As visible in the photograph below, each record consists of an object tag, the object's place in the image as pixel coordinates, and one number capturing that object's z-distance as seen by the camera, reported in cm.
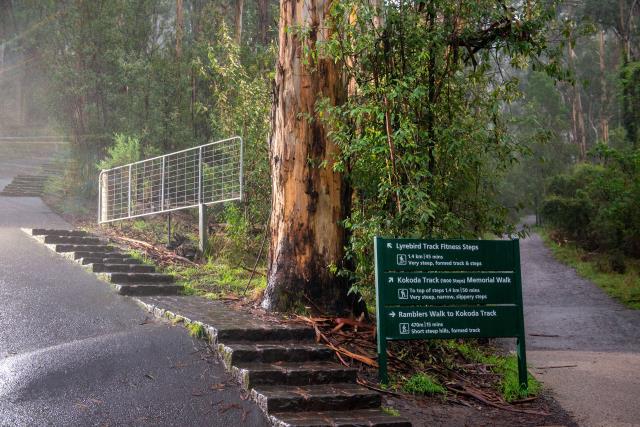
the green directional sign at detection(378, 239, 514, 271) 631
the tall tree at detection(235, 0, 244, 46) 2156
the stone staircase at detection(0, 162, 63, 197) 2259
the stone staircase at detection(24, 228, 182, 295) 957
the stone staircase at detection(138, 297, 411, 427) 537
